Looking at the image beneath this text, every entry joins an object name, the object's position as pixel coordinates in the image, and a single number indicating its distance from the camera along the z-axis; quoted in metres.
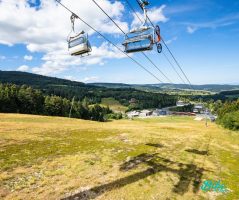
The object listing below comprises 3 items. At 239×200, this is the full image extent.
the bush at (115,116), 175.00
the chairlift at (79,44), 19.16
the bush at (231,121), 89.57
